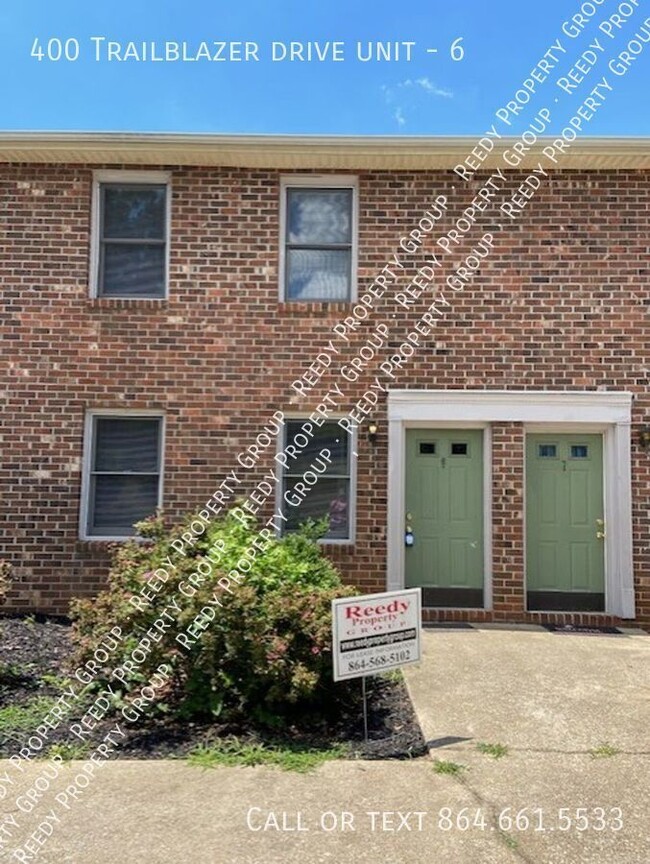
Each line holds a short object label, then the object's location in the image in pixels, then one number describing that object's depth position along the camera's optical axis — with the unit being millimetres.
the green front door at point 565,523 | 7570
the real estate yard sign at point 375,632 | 4285
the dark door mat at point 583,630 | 7047
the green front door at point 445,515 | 7582
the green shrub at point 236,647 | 4395
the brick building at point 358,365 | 7484
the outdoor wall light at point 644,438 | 7402
